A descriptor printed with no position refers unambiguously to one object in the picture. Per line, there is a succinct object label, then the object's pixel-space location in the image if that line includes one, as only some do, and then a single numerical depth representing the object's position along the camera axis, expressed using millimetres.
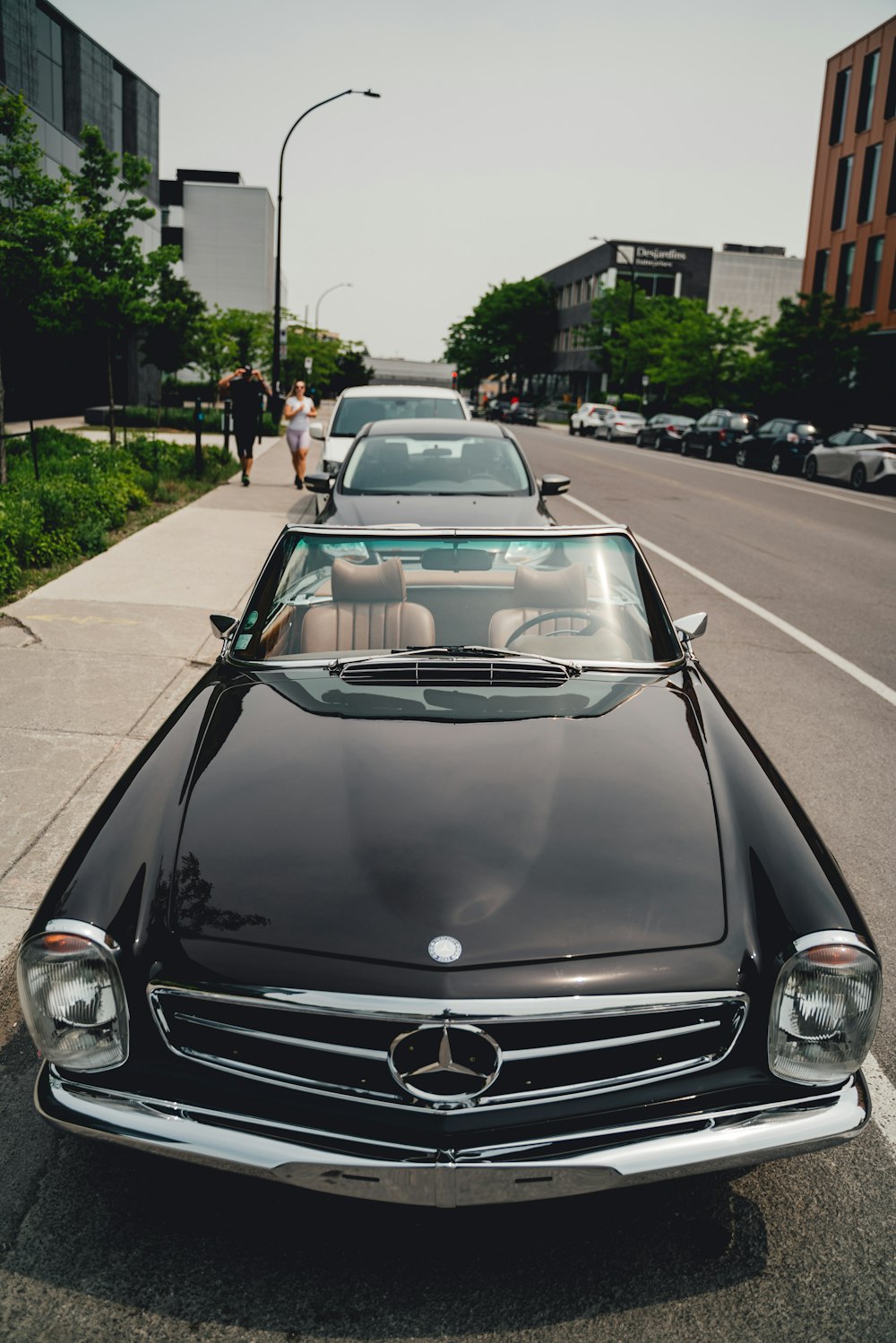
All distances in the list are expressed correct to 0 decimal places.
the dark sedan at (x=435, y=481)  8273
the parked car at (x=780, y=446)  29891
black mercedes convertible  2250
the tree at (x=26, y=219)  14289
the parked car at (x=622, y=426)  47875
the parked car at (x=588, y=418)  51469
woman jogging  17531
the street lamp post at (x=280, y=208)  27453
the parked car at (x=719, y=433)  34469
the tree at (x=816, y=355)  37406
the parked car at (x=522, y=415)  63875
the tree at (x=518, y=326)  103688
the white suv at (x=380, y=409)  14062
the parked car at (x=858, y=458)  25625
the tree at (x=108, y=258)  18422
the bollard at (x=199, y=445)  17672
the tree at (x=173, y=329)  19969
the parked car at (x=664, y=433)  41312
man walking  17234
